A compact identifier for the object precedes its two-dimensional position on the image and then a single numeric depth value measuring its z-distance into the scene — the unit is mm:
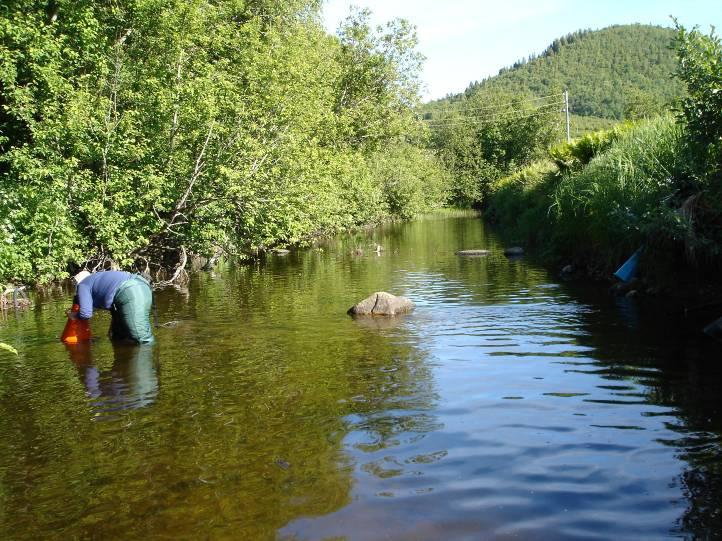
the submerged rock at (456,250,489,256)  28016
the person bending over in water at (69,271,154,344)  11711
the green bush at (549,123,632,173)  23594
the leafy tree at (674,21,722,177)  12219
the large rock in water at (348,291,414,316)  14453
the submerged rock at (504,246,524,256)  26422
